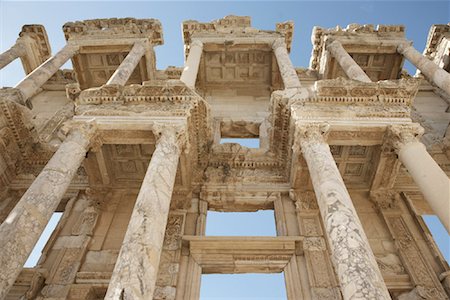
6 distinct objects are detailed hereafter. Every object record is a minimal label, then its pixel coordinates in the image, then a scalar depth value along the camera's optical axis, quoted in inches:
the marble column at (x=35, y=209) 248.5
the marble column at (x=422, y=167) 287.7
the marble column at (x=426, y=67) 498.6
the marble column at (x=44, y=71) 493.4
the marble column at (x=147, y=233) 224.8
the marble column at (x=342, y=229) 225.5
